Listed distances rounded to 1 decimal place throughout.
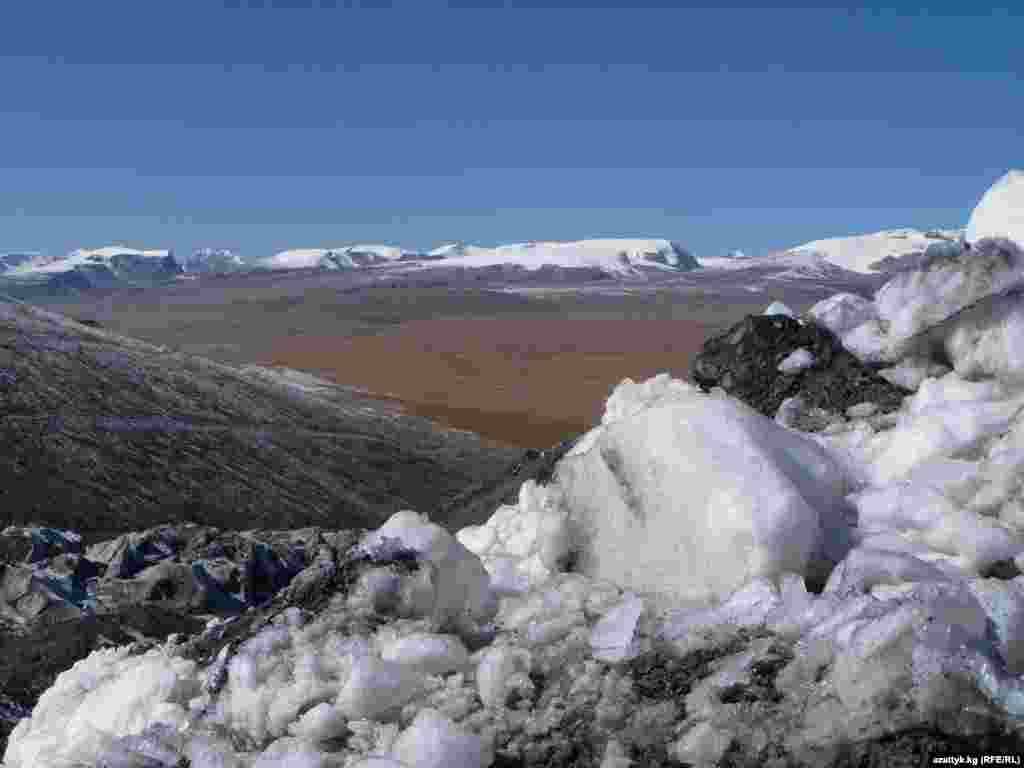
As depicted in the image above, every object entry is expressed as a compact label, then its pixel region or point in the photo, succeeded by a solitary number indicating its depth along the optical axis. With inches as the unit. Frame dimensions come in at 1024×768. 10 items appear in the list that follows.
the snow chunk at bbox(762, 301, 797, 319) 380.2
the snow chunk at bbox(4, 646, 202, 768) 200.1
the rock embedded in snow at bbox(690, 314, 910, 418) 295.3
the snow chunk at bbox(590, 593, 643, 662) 184.2
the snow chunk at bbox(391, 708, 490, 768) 163.2
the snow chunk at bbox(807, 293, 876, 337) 344.2
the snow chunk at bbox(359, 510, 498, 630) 205.2
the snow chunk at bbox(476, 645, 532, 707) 180.1
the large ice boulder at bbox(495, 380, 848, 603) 195.9
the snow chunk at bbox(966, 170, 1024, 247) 353.4
